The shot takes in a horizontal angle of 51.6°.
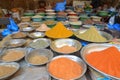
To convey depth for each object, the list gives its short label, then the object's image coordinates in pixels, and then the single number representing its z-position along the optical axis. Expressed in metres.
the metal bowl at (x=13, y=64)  0.99
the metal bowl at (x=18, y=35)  1.53
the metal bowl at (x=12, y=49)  1.17
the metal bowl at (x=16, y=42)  1.33
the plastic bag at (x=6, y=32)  1.77
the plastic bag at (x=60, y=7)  2.91
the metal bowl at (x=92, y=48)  1.12
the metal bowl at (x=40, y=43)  1.31
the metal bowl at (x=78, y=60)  0.94
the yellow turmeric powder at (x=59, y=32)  1.43
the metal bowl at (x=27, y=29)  1.77
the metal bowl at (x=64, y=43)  1.28
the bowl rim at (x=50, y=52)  1.05
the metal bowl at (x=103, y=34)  1.42
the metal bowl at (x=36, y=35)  1.58
